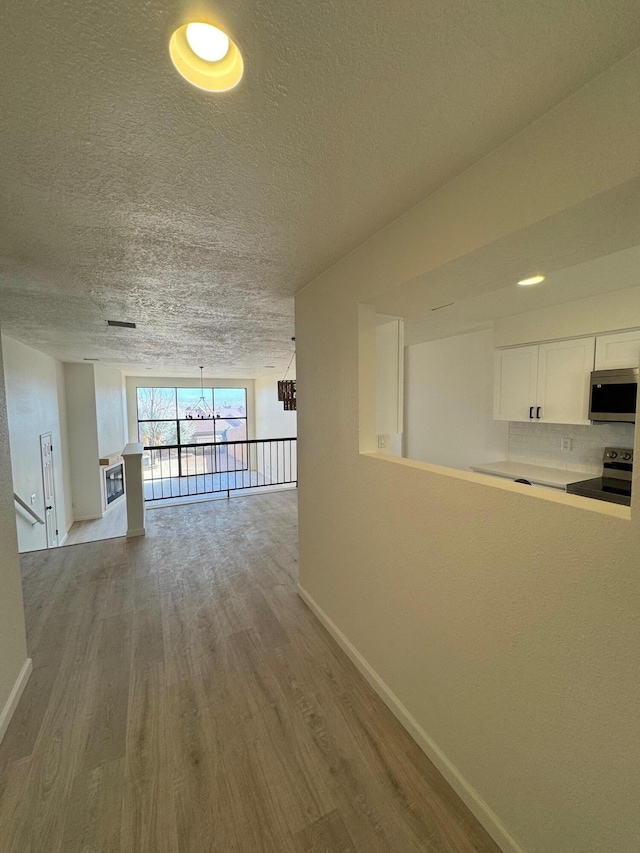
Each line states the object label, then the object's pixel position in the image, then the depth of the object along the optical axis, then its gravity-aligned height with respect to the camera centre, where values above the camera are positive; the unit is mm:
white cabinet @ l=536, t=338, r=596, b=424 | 2871 +183
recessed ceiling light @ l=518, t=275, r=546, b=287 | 2156 +799
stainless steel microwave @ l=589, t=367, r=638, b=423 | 2541 +37
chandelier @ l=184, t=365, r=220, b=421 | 10391 -220
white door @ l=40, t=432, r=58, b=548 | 5043 -1316
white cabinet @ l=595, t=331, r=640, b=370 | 2598 +398
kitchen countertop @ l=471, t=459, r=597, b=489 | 2914 -689
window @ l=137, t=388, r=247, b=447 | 10016 -336
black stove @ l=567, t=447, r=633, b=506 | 2583 -686
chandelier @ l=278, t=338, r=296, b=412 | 3912 +127
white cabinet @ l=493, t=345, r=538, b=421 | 3266 +187
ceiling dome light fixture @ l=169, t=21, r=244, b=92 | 782 +864
